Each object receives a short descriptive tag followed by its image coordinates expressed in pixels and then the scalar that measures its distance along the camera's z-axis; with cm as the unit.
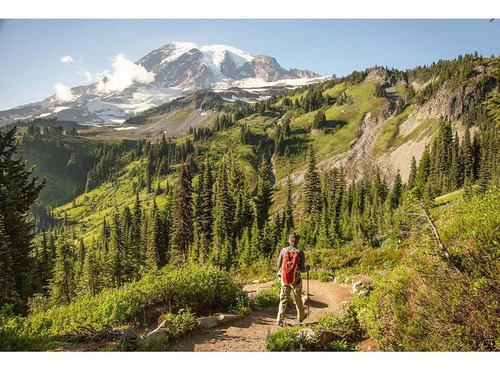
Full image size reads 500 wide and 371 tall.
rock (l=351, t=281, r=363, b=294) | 1662
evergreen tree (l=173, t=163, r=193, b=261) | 4559
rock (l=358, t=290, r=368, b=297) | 1427
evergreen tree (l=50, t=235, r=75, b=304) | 3858
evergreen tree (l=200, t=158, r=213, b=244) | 5359
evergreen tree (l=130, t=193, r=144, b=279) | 5617
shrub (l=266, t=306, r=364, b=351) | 759
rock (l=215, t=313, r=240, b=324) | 1060
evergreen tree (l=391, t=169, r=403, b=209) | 10052
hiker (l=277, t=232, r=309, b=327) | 912
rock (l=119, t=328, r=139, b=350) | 729
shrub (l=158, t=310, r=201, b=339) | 891
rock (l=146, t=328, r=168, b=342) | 786
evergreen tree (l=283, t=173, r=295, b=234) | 6705
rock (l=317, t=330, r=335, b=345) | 790
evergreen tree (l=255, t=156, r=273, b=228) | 5956
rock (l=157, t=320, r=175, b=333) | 877
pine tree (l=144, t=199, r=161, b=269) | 6156
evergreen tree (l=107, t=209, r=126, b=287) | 4781
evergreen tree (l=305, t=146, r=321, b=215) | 7400
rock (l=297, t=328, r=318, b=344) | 769
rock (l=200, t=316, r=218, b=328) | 1001
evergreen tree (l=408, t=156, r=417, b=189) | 11528
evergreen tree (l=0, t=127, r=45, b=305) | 2034
